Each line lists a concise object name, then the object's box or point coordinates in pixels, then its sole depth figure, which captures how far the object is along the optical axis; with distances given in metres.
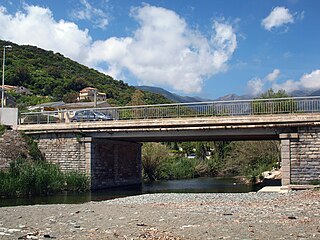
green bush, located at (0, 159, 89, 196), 24.89
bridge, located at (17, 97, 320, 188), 25.09
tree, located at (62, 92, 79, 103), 83.75
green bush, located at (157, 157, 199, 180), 44.84
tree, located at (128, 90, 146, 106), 69.14
